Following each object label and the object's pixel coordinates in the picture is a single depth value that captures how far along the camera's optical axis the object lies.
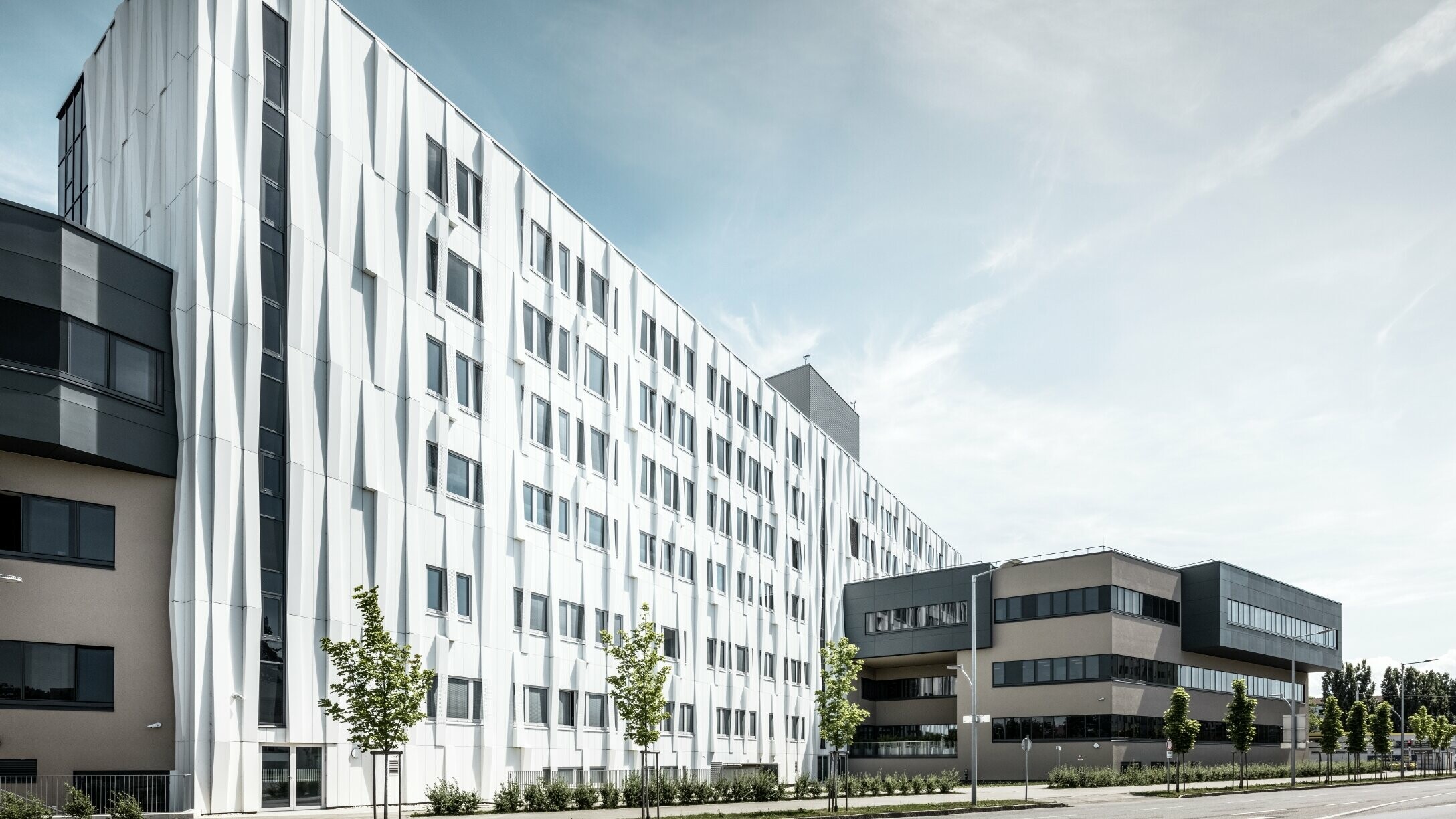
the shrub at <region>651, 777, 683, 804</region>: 42.59
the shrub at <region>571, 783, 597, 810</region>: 37.81
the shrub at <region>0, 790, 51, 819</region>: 23.58
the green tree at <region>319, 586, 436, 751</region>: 26.88
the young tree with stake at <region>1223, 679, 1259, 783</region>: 64.38
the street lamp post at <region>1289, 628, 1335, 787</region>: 61.50
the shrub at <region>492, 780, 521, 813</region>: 35.78
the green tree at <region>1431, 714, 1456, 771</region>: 97.44
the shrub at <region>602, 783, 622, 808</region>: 39.56
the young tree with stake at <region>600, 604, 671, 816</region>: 33.81
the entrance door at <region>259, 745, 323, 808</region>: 31.33
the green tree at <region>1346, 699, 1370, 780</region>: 83.31
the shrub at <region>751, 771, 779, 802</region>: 46.38
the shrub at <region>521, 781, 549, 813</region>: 36.16
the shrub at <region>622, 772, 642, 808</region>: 40.59
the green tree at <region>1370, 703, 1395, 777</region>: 88.38
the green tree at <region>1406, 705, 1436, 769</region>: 99.06
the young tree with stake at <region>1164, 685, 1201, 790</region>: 59.16
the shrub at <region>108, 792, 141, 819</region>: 25.55
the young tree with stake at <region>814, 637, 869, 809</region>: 39.53
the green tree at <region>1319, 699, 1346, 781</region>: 80.56
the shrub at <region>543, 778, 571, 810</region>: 36.75
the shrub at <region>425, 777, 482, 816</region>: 33.53
